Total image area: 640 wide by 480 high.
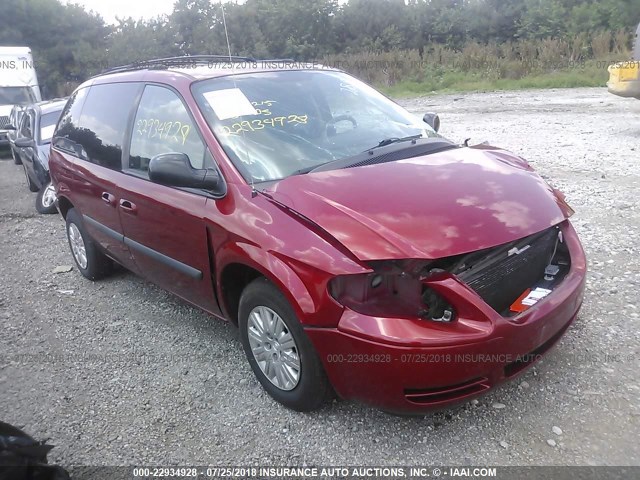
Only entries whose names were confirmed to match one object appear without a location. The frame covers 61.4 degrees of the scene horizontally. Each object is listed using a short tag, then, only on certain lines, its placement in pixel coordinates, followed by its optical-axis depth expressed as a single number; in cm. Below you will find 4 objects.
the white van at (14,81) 1581
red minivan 240
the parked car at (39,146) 814
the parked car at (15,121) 1145
